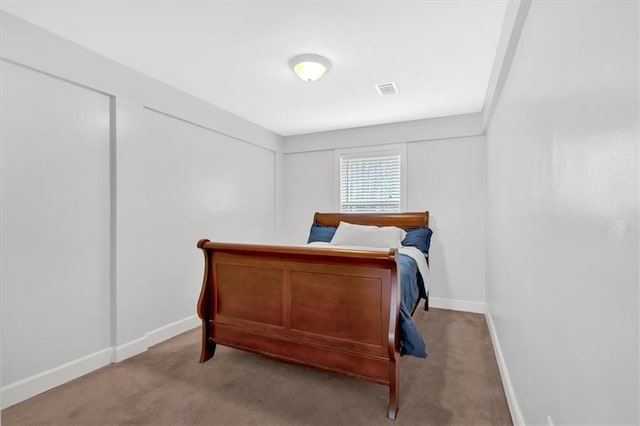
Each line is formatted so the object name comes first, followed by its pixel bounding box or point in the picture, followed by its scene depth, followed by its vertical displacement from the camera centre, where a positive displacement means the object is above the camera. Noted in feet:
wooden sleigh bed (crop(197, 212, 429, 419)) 6.29 -2.14
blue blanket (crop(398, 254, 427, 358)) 6.31 -2.23
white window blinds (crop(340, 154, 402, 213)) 13.94 +1.26
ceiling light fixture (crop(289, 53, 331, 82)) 7.86 +3.71
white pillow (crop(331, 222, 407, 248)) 11.36 -0.92
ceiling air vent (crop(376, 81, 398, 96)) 9.62 +3.85
